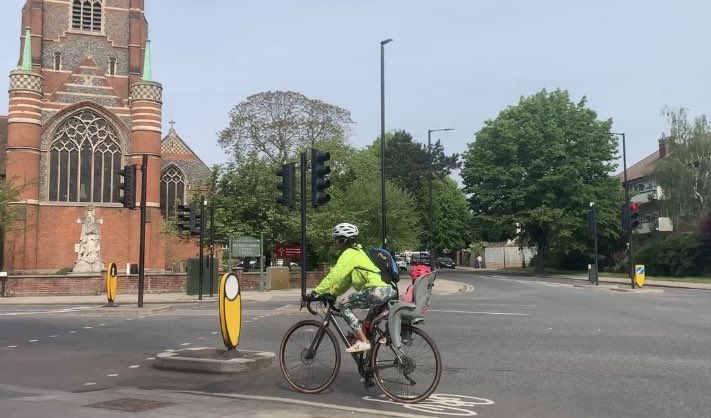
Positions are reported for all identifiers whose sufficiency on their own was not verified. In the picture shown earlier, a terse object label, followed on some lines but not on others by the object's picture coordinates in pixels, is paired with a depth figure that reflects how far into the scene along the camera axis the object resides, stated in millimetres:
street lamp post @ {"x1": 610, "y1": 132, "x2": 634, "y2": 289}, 27964
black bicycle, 6211
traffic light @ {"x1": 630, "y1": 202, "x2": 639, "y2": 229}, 27659
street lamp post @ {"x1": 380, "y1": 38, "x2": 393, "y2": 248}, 26359
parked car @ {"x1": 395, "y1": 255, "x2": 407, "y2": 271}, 49769
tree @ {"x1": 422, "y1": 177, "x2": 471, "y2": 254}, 74812
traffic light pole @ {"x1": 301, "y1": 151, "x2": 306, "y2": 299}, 11855
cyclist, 6348
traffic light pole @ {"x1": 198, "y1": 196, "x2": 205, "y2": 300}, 24581
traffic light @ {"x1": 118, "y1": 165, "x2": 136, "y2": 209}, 18922
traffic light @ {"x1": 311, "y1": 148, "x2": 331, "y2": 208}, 13125
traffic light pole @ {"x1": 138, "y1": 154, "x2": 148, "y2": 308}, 18531
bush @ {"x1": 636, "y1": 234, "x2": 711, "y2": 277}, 42094
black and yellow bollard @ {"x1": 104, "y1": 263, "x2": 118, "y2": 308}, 20064
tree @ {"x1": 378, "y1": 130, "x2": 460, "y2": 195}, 70938
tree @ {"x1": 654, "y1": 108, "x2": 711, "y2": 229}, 51844
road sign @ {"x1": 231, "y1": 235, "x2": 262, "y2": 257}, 29188
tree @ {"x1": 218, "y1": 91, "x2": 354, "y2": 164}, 54344
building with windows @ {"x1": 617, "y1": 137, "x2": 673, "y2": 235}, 58497
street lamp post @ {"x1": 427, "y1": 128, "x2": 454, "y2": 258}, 40438
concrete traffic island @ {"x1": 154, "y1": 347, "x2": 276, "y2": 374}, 7785
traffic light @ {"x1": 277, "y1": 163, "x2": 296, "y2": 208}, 13633
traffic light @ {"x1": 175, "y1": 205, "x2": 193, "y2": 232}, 25080
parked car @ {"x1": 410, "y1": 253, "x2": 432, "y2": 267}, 49916
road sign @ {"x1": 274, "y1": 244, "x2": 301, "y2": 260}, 35312
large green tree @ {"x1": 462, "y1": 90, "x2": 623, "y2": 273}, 48438
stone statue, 34281
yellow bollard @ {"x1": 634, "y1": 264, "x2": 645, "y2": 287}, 28672
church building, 43812
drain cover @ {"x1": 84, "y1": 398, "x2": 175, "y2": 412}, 5812
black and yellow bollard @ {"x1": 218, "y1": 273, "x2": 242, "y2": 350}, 8173
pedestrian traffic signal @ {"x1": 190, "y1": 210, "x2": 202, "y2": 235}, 25172
